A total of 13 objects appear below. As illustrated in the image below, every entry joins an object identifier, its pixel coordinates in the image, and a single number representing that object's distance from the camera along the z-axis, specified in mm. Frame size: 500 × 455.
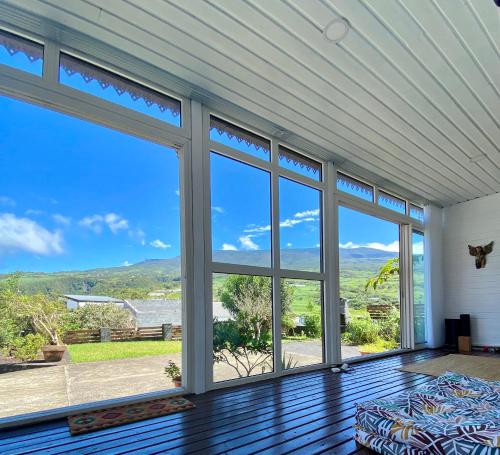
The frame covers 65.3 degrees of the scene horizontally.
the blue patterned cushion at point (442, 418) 2004
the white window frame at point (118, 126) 3078
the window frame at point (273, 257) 4148
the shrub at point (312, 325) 5336
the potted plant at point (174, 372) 4027
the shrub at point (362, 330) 6285
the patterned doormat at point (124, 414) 2918
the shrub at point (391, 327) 7188
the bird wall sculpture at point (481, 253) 7895
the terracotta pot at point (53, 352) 3521
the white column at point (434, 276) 7938
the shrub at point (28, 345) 3283
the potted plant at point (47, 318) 3436
